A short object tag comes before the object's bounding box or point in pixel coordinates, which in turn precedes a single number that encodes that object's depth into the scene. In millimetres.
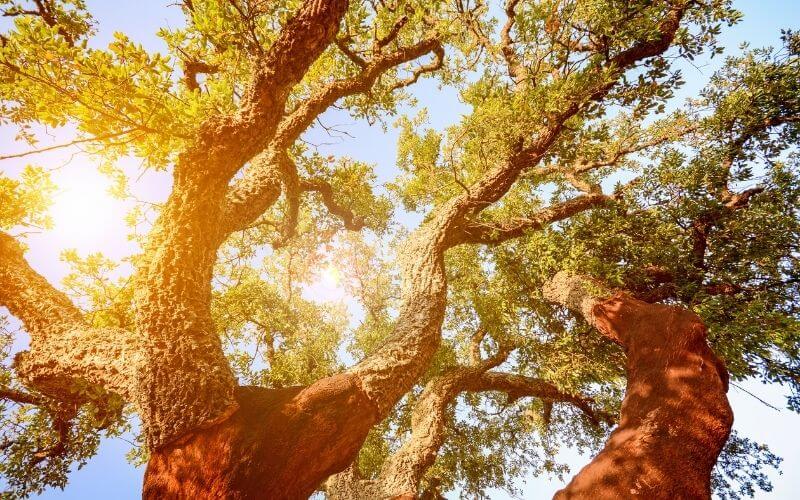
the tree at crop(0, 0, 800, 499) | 3404
